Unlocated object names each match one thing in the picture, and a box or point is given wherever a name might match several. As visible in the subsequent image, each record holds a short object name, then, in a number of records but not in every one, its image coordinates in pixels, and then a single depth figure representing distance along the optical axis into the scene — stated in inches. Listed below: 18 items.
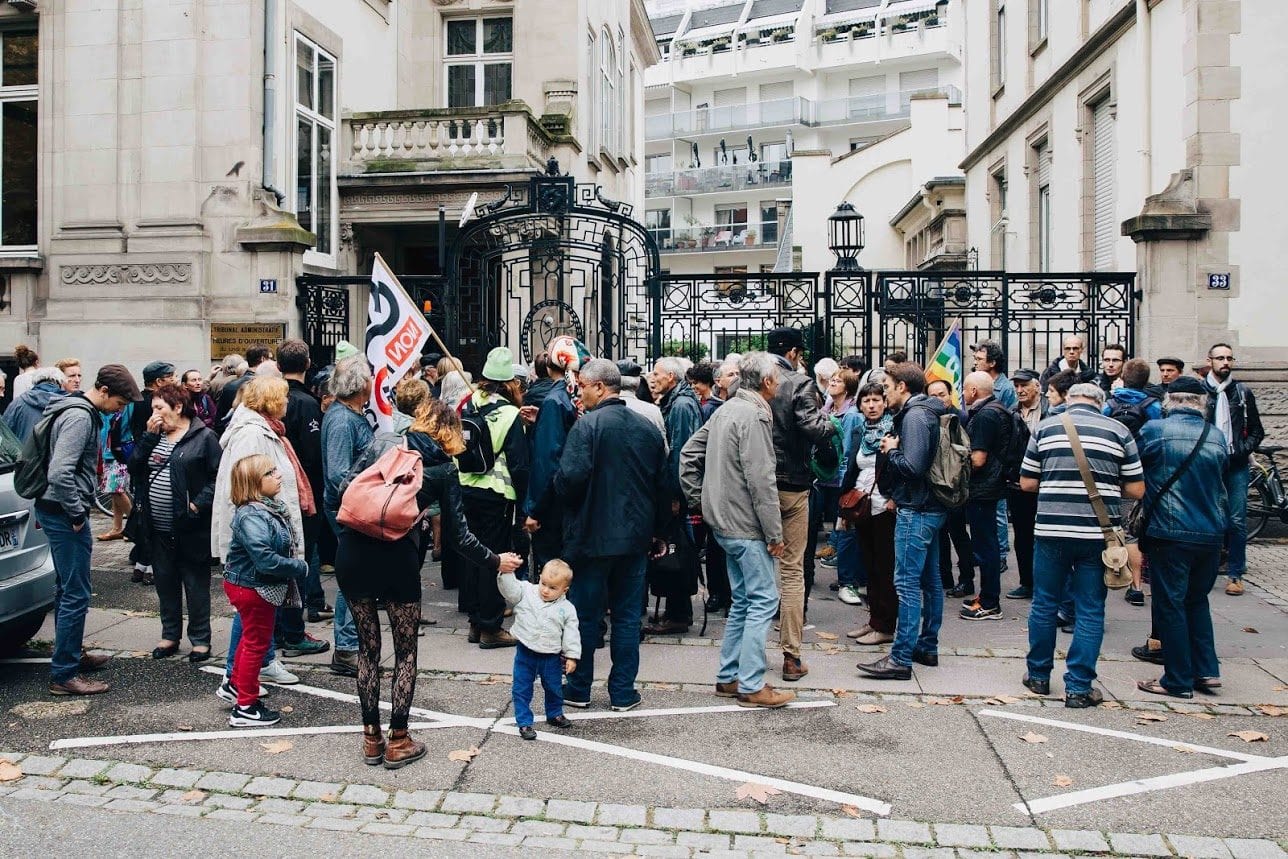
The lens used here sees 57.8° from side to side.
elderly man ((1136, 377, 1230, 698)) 266.5
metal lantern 581.9
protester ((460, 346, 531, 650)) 310.3
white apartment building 2269.9
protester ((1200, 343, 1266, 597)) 382.3
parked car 270.2
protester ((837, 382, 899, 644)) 319.3
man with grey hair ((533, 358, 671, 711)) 252.8
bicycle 462.0
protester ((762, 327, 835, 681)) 278.2
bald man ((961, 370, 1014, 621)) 347.6
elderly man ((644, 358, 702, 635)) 330.6
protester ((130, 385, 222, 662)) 282.4
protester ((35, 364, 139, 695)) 265.0
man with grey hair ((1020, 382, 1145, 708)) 260.7
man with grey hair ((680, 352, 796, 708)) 256.5
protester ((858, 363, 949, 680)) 278.5
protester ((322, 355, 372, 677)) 278.2
